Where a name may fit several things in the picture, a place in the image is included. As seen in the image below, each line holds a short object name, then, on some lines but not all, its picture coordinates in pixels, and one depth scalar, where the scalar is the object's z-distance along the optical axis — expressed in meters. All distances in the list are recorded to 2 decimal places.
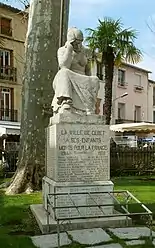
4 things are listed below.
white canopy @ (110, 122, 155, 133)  27.98
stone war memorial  7.17
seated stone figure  7.52
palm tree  23.90
